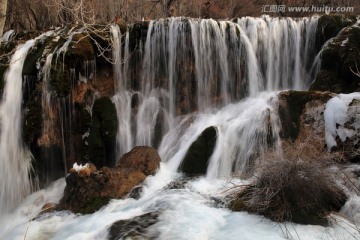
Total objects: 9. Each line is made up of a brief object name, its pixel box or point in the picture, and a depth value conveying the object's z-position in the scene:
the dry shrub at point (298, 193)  6.21
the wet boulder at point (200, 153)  9.05
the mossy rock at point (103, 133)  10.27
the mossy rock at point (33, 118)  10.05
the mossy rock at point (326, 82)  10.87
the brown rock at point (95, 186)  7.98
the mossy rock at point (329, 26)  12.62
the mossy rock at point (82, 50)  10.70
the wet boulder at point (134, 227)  6.10
